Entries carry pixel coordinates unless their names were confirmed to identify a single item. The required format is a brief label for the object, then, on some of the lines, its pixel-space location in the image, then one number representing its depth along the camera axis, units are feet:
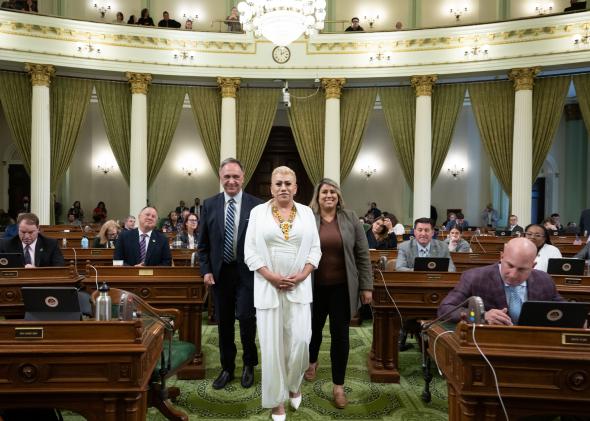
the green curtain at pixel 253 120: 38.63
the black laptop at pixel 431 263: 12.53
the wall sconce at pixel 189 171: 47.62
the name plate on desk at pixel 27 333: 6.66
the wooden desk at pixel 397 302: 12.01
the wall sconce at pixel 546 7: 40.57
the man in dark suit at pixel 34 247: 13.04
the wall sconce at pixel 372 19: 43.39
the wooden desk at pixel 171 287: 12.21
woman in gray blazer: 9.93
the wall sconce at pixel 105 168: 45.80
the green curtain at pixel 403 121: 37.91
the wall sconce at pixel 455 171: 46.55
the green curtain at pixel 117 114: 37.01
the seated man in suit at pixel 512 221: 32.71
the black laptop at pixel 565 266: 13.29
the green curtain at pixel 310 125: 38.65
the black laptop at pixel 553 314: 6.94
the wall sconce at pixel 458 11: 42.16
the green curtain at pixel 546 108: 34.96
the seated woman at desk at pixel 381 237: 19.48
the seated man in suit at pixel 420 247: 14.12
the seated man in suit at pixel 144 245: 13.80
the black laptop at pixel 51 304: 7.49
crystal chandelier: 24.11
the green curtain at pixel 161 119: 37.96
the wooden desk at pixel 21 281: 11.61
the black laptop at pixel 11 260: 12.30
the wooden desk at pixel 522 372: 6.64
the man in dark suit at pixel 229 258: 10.60
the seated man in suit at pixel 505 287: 8.39
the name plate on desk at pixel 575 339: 6.74
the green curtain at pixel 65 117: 35.76
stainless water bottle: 7.59
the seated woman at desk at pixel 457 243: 19.47
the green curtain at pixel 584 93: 34.27
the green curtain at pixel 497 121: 35.94
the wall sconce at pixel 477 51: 34.91
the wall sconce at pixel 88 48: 34.81
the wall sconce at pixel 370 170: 48.03
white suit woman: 8.89
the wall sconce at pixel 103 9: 41.63
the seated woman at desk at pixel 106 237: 19.15
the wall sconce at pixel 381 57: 36.86
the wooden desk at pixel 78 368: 6.50
